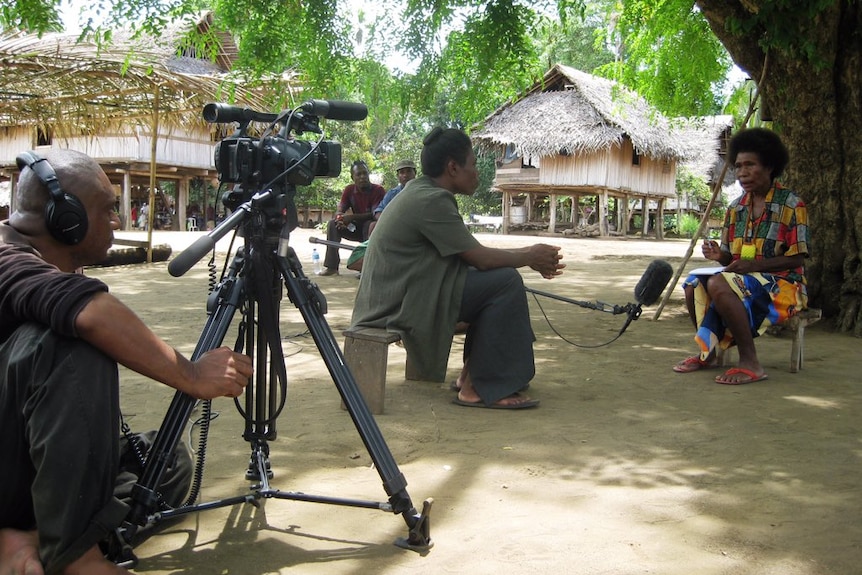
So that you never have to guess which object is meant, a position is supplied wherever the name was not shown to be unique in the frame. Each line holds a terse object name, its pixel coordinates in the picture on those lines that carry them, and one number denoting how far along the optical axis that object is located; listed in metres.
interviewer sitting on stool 3.87
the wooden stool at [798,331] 4.70
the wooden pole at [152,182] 11.08
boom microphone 4.92
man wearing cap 8.68
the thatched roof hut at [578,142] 23.73
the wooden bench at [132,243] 12.38
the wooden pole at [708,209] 6.31
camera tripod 2.06
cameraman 1.67
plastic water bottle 10.84
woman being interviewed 4.54
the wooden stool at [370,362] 3.80
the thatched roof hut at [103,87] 9.27
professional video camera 2.37
